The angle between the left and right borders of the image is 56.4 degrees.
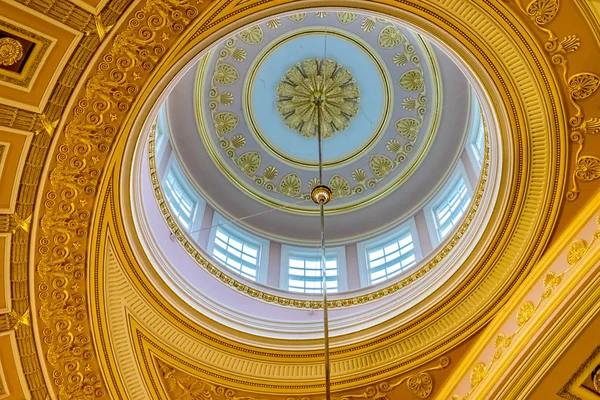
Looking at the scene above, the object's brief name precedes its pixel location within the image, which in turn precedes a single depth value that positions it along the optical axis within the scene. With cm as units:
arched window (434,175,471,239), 1067
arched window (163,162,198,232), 1098
